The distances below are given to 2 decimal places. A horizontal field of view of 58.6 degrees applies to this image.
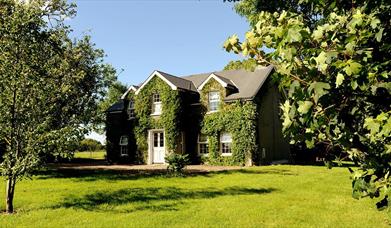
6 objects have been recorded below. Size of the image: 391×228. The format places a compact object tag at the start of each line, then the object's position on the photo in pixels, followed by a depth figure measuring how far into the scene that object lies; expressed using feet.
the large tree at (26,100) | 40.04
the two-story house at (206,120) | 93.25
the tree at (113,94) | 243.60
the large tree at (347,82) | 8.98
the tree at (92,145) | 228.96
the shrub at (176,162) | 71.15
